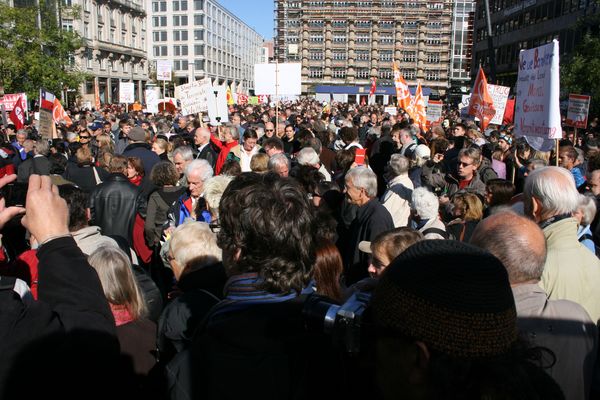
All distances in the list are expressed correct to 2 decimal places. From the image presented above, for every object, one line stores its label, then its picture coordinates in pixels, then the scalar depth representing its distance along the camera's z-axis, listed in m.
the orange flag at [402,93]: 13.64
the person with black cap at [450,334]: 1.21
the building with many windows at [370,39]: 99.81
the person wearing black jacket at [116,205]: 5.69
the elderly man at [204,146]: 8.77
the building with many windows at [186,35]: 104.12
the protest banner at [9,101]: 16.03
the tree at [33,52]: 27.30
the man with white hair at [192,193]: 5.26
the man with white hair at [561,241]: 2.89
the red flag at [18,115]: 13.92
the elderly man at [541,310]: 2.33
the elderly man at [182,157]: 6.72
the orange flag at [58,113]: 14.15
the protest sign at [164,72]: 25.23
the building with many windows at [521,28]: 42.81
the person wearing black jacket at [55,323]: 1.66
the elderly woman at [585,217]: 4.05
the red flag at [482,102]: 11.15
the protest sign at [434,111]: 15.92
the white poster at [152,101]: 20.44
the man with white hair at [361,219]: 4.84
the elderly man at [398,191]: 5.79
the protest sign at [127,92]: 23.34
